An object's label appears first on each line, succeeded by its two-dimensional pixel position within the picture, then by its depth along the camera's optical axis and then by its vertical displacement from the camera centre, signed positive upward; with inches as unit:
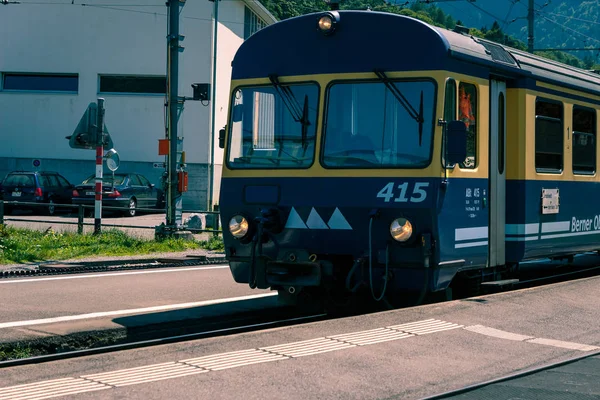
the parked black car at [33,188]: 1261.1 +15.8
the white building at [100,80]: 1503.4 +196.5
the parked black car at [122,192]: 1237.7 +12.0
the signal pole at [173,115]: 771.4 +70.6
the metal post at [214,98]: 1398.9 +162.7
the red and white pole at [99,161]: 721.6 +30.9
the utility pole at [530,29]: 1341.0 +254.2
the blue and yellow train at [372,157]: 357.1 +18.4
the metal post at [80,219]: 770.8 -15.3
